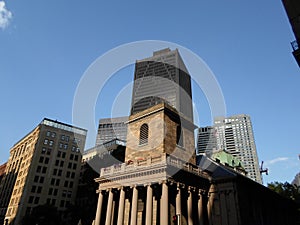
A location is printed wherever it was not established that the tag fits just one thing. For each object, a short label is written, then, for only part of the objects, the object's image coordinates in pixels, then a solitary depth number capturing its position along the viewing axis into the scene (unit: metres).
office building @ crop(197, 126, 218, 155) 141.04
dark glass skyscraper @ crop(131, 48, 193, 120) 115.31
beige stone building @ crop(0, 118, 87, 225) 71.69
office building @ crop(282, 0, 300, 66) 19.85
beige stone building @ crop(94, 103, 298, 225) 26.22
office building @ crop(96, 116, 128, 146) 159.75
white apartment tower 167.00
